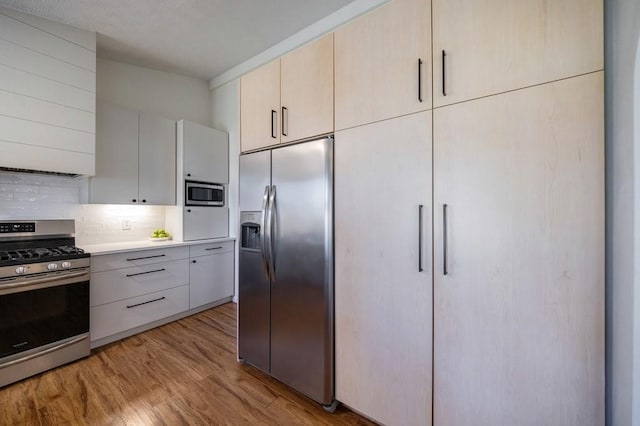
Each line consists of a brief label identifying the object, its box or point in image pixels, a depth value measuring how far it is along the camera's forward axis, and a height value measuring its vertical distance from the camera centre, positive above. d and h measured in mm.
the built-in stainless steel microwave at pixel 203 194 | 3390 +239
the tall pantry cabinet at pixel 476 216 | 1037 -11
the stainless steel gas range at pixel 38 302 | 2025 -718
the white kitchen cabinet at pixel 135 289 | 2602 -806
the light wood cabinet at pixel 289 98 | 1773 +820
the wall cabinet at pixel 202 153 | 3365 +762
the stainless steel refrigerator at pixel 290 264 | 1759 -361
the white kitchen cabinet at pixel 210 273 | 3393 -779
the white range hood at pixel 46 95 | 2203 +1009
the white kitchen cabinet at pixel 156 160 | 3174 +622
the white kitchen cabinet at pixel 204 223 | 3373 -132
